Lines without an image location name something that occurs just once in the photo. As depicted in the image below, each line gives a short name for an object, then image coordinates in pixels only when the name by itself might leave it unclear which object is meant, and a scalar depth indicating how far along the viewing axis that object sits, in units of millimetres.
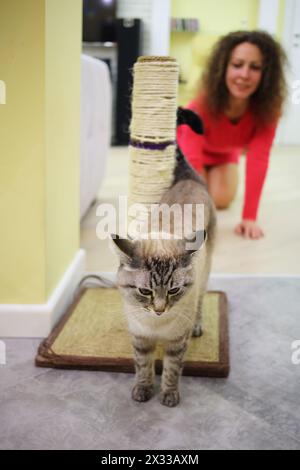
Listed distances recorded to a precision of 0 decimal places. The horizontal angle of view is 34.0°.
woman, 2090
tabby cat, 932
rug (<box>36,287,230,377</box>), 1172
